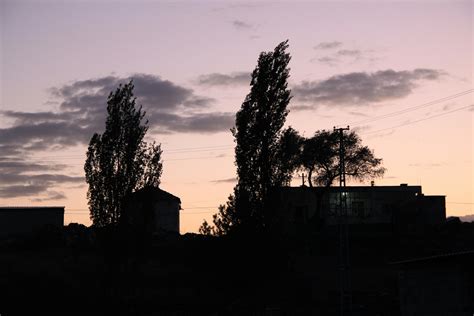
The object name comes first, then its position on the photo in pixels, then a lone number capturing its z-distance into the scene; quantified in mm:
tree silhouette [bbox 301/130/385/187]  89062
